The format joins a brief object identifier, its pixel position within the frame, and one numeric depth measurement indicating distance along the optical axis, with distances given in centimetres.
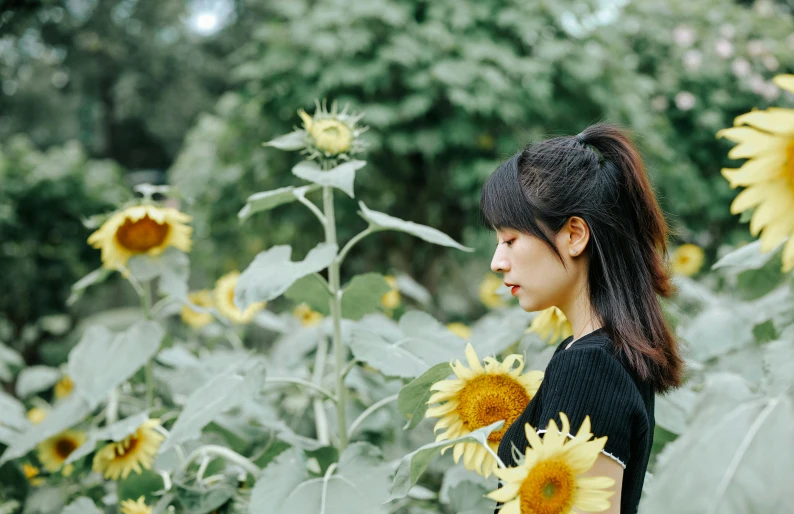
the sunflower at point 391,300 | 311
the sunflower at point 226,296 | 278
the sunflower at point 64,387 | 270
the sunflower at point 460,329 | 280
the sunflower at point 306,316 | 284
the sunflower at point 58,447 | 195
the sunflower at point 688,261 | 376
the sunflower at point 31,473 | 206
